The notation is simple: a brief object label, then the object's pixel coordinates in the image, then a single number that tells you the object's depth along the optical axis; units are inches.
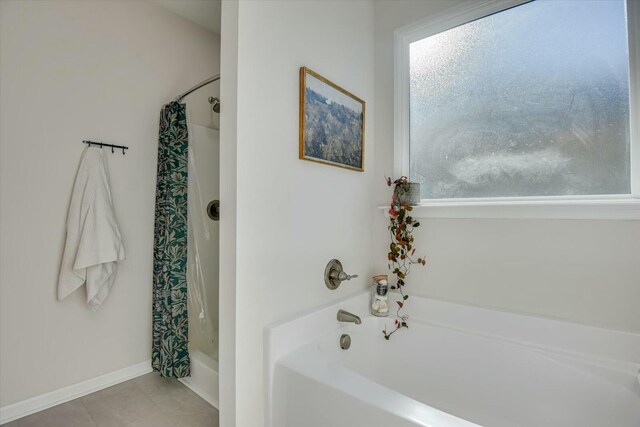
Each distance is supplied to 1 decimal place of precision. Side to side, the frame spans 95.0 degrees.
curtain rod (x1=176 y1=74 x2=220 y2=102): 66.3
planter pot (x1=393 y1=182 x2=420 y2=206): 64.9
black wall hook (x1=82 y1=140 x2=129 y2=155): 72.0
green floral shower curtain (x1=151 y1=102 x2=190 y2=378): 69.7
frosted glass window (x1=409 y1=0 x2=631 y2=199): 50.6
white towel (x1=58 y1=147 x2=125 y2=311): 66.6
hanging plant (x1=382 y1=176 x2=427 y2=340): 65.9
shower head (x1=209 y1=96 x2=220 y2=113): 66.8
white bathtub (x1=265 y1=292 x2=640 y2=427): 39.6
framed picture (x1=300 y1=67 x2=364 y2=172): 53.1
